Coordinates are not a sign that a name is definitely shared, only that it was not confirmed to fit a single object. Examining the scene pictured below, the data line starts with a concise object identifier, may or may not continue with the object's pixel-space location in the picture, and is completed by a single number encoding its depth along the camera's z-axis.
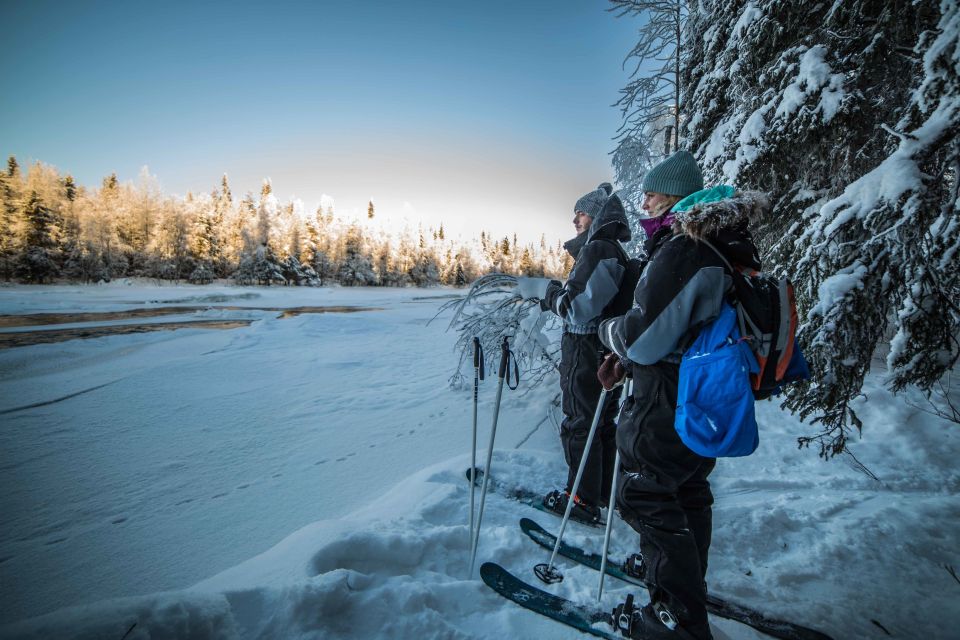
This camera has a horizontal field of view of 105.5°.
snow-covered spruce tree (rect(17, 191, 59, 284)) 29.69
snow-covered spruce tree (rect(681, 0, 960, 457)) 2.22
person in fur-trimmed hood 1.67
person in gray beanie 2.62
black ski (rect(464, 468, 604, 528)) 3.05
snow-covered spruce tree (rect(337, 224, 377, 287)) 49.59
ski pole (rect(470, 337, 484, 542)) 2.47
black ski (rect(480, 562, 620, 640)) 1.90
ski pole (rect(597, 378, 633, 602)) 2.05
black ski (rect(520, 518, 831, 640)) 1.89
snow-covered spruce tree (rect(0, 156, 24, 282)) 28.48
